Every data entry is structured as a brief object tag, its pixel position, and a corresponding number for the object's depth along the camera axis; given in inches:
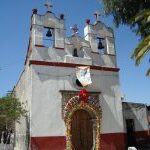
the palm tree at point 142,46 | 326.2
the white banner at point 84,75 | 436.0
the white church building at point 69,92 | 407.8
